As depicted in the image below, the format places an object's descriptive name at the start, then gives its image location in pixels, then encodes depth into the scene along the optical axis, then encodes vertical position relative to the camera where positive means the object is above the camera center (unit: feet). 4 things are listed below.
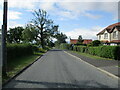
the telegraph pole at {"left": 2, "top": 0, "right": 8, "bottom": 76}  20.74 +1.46
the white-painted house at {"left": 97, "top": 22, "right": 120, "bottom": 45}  95.35 +8.33
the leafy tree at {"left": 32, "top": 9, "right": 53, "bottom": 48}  139.95 +24.61
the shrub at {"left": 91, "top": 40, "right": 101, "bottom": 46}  99.95 +1.51
